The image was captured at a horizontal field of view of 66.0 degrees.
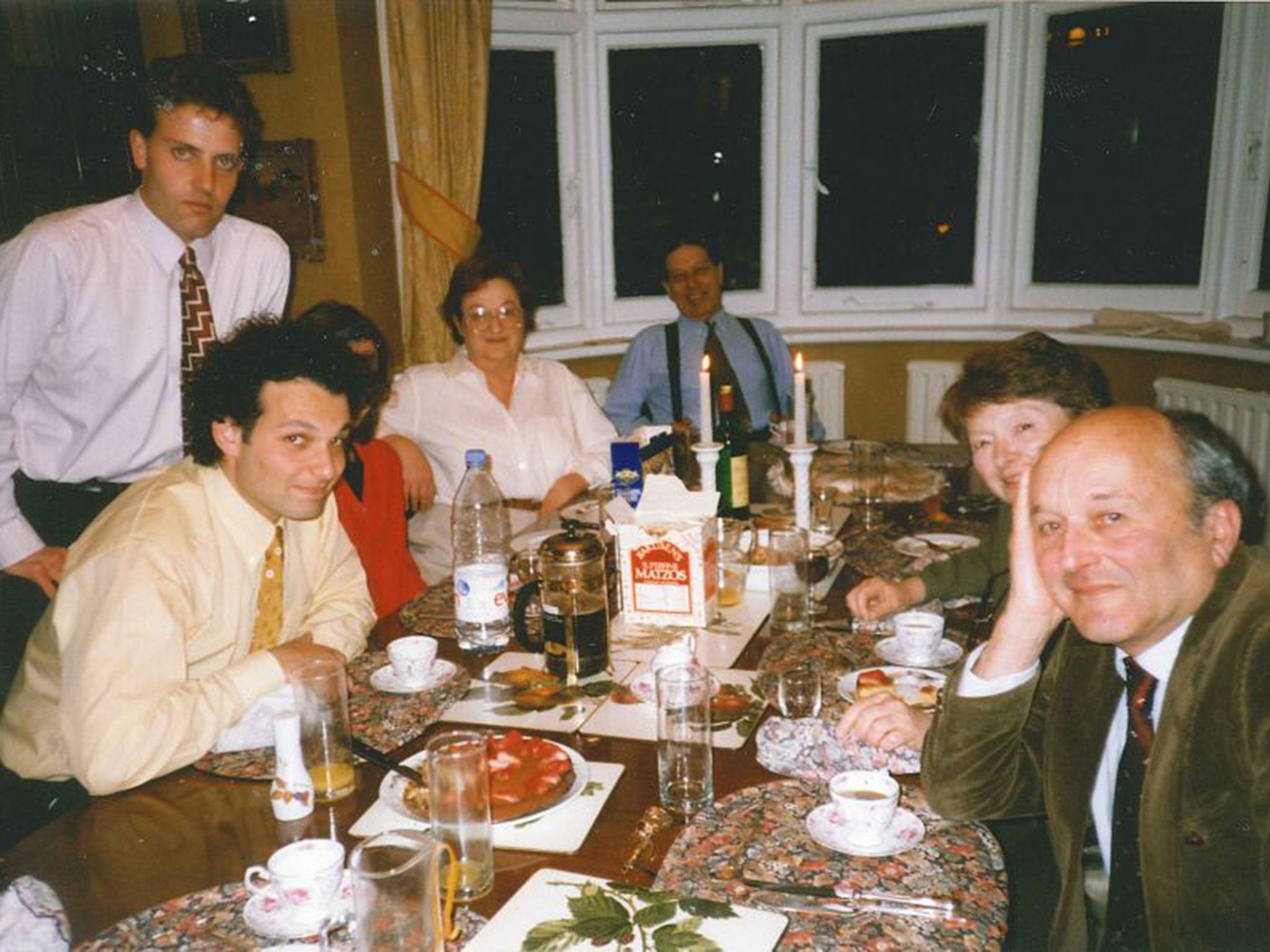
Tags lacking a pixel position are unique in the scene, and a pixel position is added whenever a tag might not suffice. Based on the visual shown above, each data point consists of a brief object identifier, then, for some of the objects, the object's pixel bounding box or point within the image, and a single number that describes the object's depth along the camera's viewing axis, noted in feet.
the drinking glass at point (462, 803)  3.65
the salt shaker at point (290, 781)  4.10
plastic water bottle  6.07
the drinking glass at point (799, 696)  4.91
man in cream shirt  4.57
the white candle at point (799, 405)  7.29
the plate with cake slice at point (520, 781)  4.07
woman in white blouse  10.38
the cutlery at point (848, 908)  3.35
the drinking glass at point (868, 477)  8.87
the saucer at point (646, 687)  5.15
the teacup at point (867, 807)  3.78
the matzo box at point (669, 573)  6.14
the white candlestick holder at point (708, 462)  7.49
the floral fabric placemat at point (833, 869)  3.27
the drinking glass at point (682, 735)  4.26
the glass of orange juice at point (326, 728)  4.30
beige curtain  13.51
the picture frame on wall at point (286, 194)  12.25
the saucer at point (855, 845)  3.73
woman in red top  8.16
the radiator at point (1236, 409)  12.62
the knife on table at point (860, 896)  3.37
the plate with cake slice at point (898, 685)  5.07
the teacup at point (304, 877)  3.41
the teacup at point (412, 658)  5.43
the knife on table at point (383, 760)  4.31
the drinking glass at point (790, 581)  6.14
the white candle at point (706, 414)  7.39
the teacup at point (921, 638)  5.57
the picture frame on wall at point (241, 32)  11.89
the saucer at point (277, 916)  3.34
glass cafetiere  5.41
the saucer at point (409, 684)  5.37
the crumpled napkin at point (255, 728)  4.71
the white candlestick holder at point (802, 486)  7.45
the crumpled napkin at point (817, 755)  4.39
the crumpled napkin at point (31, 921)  3.15
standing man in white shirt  7.82
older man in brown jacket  3.89
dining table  3.37
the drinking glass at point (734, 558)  6.71
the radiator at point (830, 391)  17.03
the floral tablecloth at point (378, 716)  4.56
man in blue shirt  14.33
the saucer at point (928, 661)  5.54
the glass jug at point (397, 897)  3.10
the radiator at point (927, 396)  16.47
